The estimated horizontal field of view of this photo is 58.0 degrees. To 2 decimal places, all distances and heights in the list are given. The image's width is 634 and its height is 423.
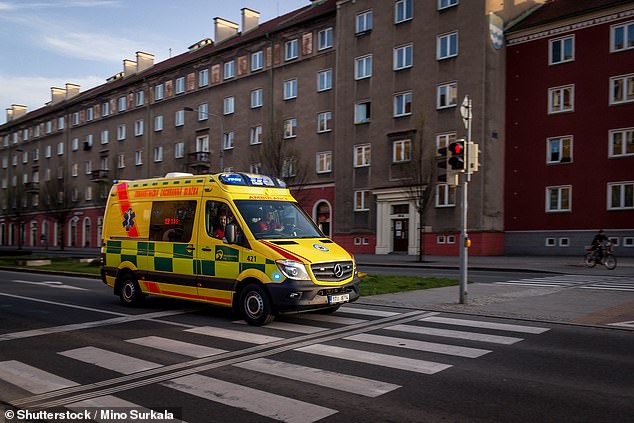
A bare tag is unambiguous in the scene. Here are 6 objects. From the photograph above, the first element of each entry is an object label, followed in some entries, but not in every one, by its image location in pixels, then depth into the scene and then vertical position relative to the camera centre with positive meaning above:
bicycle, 22.75 -1.62
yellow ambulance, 9.05 -0.63
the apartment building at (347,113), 33.47 +7.47
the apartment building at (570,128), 30.55 +5.02
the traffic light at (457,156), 11.48 +1.20
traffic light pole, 11.51 -0.10
